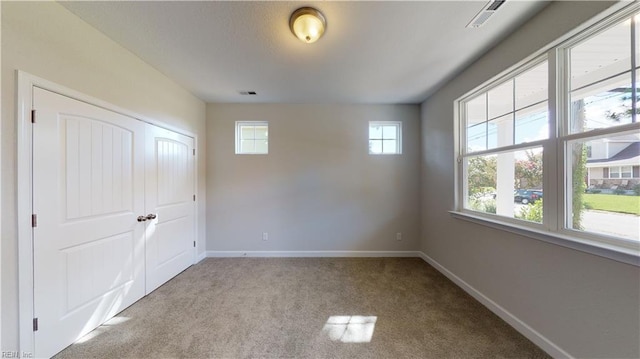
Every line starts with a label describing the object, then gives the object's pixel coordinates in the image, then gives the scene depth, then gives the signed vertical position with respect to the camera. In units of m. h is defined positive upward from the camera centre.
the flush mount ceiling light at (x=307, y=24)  1.66 +1.19
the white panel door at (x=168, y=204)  2.57 -0.32
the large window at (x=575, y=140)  1.35 +0.27
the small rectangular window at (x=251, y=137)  3.77 +0.71
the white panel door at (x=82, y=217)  1.59 -0.31
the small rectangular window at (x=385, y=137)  3.78 +0.69
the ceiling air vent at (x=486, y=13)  1.59 +1.23
